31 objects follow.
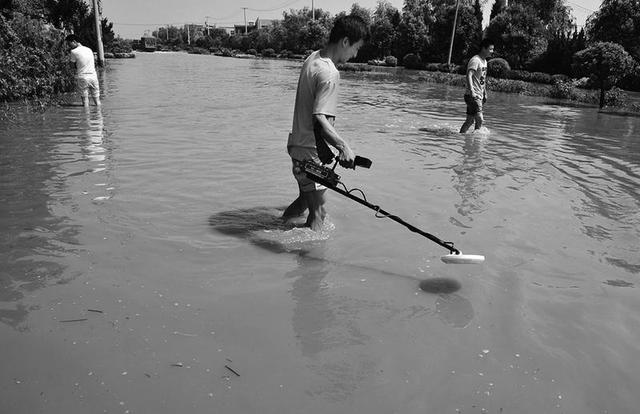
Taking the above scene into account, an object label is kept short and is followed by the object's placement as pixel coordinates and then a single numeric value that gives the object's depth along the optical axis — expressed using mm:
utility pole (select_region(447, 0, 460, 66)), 46050
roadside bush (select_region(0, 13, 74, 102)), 12311
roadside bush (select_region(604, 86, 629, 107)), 19516
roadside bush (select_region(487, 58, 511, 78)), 34438
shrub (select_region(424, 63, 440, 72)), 47531
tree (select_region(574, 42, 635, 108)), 18469
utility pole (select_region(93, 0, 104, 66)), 34006
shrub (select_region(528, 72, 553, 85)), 33000
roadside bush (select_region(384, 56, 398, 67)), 56750
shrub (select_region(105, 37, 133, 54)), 58969
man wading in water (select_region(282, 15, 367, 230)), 4395
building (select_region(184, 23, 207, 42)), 179500
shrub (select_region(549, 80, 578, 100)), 23395
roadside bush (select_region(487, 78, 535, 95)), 25778
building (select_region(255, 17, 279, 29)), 156075
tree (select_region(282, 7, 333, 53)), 88875
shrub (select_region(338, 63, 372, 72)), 47519
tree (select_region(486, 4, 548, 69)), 41188
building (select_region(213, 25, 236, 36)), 179500
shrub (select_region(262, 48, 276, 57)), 98750
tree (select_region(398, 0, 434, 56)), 56938
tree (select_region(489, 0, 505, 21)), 50656
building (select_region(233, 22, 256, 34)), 165575
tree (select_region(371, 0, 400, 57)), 62703
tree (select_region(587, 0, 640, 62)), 25953
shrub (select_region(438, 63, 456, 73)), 44144
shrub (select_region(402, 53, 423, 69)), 52875
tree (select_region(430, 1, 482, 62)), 51125
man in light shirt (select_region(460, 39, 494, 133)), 10656
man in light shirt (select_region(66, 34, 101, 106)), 12688
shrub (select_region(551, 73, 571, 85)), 29662
